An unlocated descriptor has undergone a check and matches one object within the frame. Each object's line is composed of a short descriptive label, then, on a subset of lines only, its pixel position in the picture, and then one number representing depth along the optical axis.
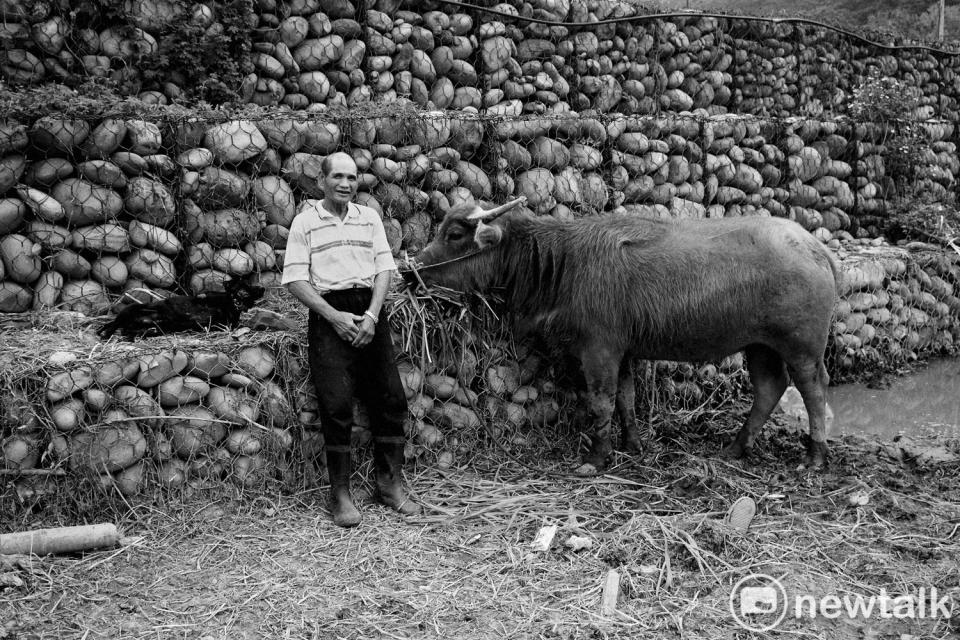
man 4.41
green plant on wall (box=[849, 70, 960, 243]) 9.40
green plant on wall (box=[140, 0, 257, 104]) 6.63
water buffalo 5.15
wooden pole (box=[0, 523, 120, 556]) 3.86
